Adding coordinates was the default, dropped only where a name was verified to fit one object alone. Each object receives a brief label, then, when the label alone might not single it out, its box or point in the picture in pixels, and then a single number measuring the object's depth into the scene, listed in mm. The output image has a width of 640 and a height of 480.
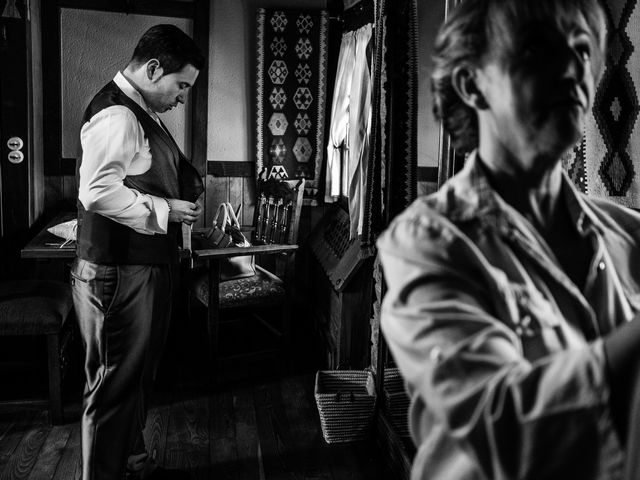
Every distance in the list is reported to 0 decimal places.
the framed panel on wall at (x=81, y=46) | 4172
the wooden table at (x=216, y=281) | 3568
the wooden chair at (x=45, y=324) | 3043
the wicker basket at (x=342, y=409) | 2875
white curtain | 3373
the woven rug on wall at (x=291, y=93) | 4379
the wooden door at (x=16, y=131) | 3781
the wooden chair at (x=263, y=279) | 3668
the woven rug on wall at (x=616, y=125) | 1656
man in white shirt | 2135
